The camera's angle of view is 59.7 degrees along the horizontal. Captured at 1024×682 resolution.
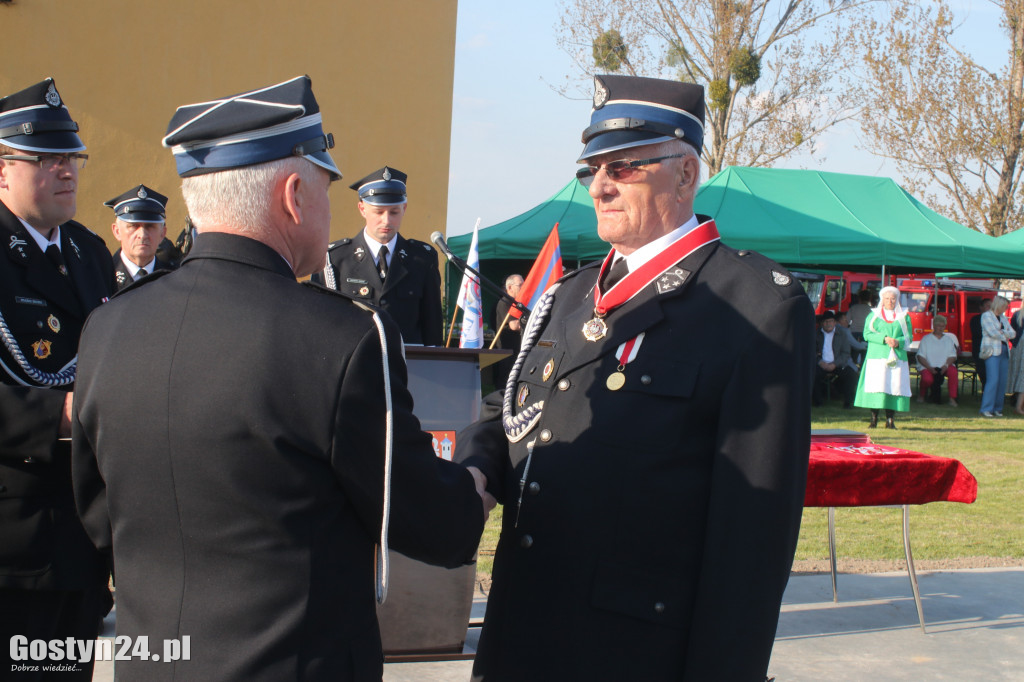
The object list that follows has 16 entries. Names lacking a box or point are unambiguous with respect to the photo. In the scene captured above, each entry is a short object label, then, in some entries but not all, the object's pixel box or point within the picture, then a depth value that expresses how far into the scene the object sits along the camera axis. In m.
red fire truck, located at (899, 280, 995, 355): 18.12
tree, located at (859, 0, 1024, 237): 23.92
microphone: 4.70
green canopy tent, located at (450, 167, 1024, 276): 13.84
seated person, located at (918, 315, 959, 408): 15.32
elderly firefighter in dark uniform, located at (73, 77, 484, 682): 1.45
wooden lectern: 3.49
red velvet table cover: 4.26
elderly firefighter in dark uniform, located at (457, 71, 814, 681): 1.83
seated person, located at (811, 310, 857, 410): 14.58
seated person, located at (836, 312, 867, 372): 14.95
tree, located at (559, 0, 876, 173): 23.56
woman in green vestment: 11.77
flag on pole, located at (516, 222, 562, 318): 9.73
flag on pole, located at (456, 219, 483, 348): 8.25
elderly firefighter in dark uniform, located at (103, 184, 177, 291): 6.04
